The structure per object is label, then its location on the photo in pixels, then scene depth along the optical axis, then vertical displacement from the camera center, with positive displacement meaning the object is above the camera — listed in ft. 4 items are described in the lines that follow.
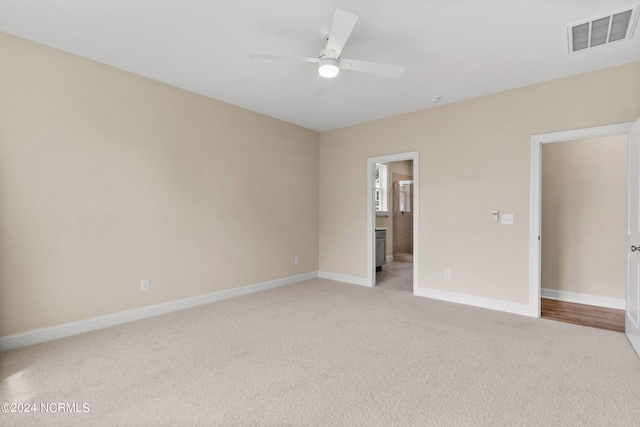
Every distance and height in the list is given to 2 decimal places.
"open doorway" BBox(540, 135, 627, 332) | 12.89 -0.73
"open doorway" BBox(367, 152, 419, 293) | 16.74 -0.76
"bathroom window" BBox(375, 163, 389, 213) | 25.27 +1.98
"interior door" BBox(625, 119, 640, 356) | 8.73 -0.88
